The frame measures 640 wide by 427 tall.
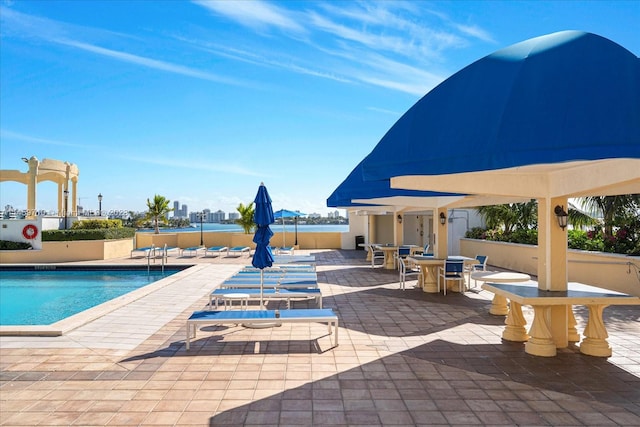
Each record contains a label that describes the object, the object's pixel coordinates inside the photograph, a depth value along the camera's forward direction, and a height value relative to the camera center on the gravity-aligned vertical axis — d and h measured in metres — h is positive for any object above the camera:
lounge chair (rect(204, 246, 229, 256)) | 20.98 -1.32
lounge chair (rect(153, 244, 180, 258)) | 20.29 -1.32
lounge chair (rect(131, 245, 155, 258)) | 19.88 -1.26
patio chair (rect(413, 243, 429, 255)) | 15.01 -0.97
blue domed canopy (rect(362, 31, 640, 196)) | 3.65 +1.07
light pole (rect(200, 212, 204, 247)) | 24.54 -0.77
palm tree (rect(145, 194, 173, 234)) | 30.03 +1.26
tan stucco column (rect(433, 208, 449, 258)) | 11.20 -0.28
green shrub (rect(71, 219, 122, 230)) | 21.80 +0.05
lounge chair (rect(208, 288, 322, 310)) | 7.85 -1.30
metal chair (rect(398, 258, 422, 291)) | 10.80 -1.29
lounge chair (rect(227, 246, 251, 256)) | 21.04 -1.31
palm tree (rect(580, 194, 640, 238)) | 12.45 +0.56
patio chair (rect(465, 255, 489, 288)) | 11.40 -1.09
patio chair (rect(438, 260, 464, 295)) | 9.85 -1.07
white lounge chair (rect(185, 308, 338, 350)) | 5.95 -1.31
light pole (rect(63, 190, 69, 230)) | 24.73 +1.54
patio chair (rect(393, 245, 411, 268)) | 14.11 -0.88
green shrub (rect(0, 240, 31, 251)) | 19.30 -0.94
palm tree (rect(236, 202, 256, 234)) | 26.20 +0.60
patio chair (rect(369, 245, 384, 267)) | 15.81 -1.15
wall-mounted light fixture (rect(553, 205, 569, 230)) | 5.98 +0.13
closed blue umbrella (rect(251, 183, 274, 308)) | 6.98 -0.06
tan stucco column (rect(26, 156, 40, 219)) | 25.87 +2.61
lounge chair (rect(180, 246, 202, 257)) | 21.43 -1.38
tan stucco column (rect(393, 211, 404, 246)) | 15.94 -0.29
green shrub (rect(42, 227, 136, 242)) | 19.42 -0.43
